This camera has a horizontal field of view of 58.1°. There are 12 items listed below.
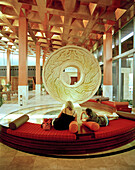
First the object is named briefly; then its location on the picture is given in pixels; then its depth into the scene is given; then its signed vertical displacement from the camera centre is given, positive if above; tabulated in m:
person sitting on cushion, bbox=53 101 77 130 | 3.14 -0.93
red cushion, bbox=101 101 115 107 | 6.88 -1.23
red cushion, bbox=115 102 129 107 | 6.37 -1.11
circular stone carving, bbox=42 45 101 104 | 5.49 +0.46
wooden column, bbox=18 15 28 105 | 8.93 +1.63
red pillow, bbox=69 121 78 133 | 2.86 -1.06
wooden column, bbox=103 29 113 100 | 10.93 +1.57
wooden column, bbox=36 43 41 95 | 15.57 +1.80
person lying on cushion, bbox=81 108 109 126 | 3.35 -1.00
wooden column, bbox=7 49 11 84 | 20.35 +2.69
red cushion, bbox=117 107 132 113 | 6.30 -1.36
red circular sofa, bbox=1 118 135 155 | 2.68 -1.33
